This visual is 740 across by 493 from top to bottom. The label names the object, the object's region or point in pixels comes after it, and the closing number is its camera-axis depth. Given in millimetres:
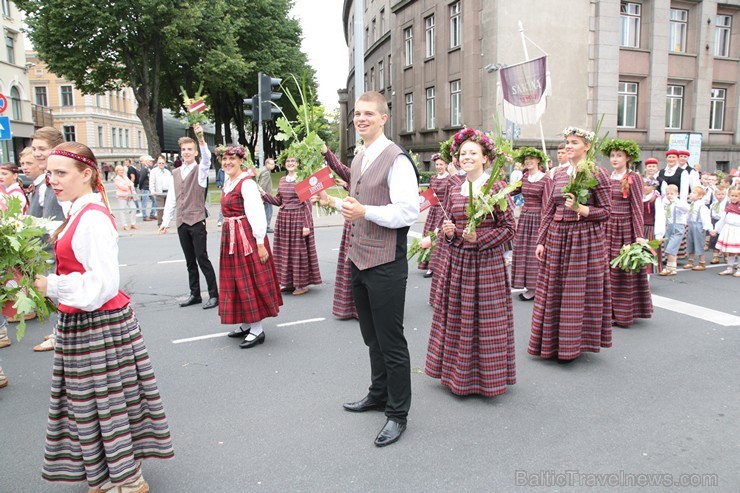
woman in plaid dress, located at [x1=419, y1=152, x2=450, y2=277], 8578
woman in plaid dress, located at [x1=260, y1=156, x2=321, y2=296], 7941
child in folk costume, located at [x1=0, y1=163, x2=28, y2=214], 5805
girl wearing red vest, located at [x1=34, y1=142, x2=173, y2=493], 2762
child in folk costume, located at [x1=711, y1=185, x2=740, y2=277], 9312
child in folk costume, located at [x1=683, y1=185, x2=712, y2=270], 10344
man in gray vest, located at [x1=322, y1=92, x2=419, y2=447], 3418
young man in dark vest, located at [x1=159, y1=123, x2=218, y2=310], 6924
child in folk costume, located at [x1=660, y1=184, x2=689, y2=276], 9727
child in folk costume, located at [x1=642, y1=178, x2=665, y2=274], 8148
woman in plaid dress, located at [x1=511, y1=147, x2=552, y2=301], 7559
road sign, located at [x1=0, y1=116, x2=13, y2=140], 12017
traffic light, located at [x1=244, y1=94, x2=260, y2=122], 11453
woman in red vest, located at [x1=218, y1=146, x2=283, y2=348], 5633
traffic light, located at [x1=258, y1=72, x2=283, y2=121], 11273
